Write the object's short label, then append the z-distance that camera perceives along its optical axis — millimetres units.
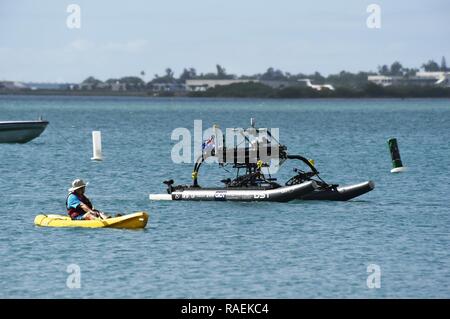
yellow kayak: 40781
